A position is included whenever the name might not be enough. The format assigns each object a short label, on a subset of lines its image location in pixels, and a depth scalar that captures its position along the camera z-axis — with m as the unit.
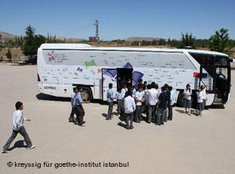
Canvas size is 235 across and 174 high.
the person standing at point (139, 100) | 8.00
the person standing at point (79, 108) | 7.73
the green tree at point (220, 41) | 32.38
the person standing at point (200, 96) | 9.27
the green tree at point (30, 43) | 39.25
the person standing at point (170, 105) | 8.68
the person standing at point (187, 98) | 9.47
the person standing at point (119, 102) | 8.86
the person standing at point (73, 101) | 7.70
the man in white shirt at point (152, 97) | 8.03
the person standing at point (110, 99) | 8.51
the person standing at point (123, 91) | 8.84
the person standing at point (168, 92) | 7.85
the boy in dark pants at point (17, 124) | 5.48
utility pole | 40.09
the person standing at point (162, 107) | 7.77
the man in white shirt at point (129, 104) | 7.20
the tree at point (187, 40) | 33.20
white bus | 10.27
